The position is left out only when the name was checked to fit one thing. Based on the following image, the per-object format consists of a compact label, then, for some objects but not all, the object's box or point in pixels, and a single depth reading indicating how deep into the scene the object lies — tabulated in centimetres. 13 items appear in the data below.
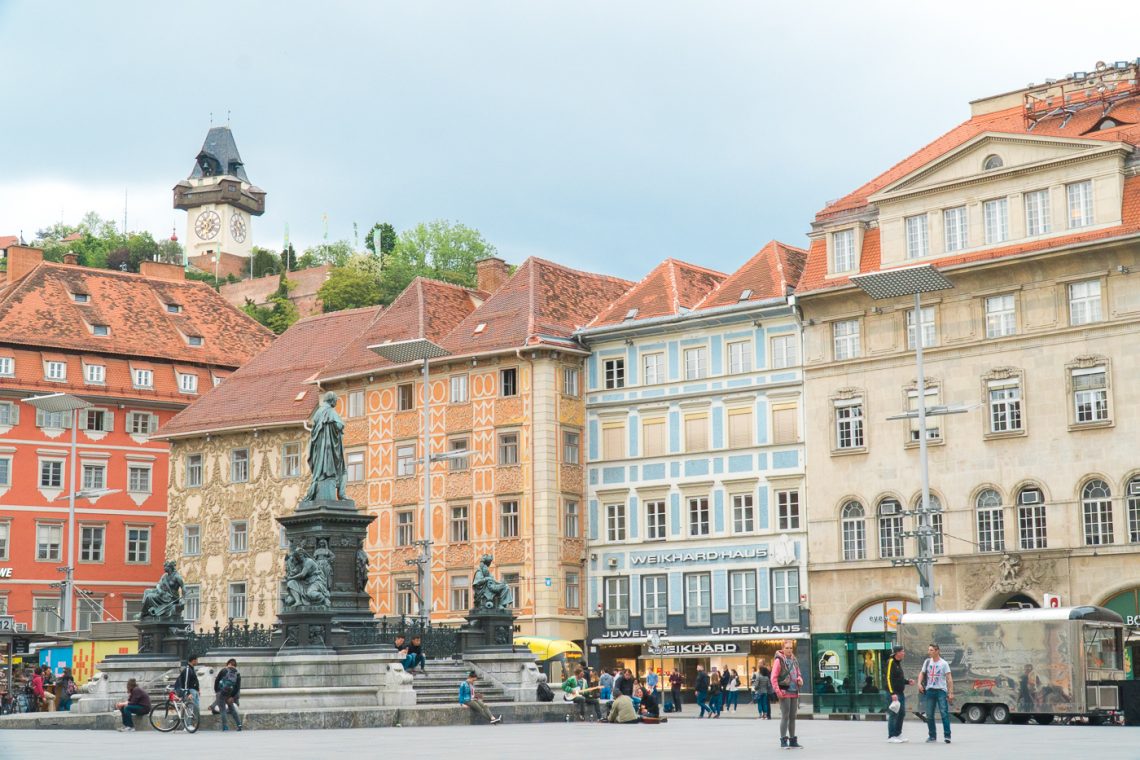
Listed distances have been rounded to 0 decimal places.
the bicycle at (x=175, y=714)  3478
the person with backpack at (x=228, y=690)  3431
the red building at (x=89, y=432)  7644
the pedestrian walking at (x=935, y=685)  2908
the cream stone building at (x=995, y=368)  5306
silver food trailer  3831
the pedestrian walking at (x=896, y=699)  2948
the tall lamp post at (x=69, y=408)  6394
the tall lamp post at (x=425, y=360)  5644
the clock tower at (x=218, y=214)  19400
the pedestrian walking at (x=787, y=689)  2689
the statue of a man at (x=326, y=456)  4044
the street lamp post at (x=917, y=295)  4662
